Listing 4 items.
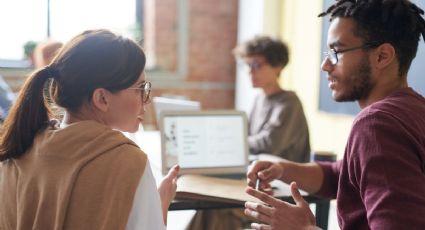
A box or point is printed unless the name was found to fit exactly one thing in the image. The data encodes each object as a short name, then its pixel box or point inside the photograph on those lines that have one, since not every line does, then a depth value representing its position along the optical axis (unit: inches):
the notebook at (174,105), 101.7
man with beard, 38.7
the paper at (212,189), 59.7
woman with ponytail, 39.6
